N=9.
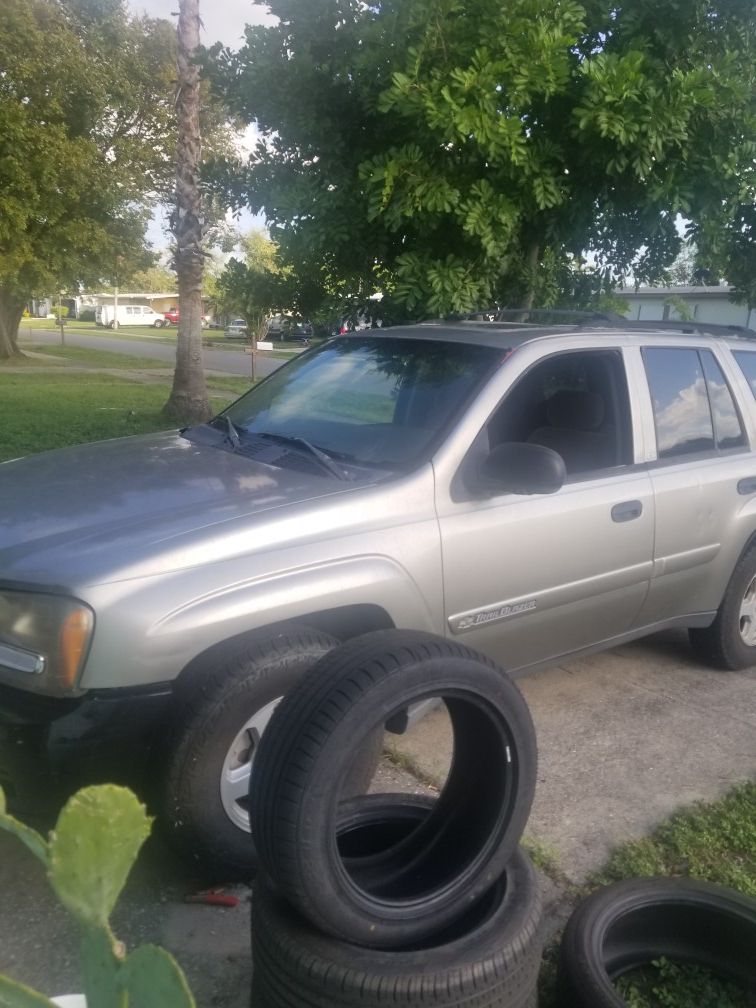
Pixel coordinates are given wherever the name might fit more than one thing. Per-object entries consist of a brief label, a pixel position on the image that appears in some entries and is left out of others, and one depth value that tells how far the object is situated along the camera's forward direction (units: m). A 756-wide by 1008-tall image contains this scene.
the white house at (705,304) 31.17
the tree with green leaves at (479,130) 5.64
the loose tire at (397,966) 2.07
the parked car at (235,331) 54.71
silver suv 2.79
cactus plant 1.22
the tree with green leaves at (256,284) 7.38
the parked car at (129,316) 73.14
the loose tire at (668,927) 2.61
